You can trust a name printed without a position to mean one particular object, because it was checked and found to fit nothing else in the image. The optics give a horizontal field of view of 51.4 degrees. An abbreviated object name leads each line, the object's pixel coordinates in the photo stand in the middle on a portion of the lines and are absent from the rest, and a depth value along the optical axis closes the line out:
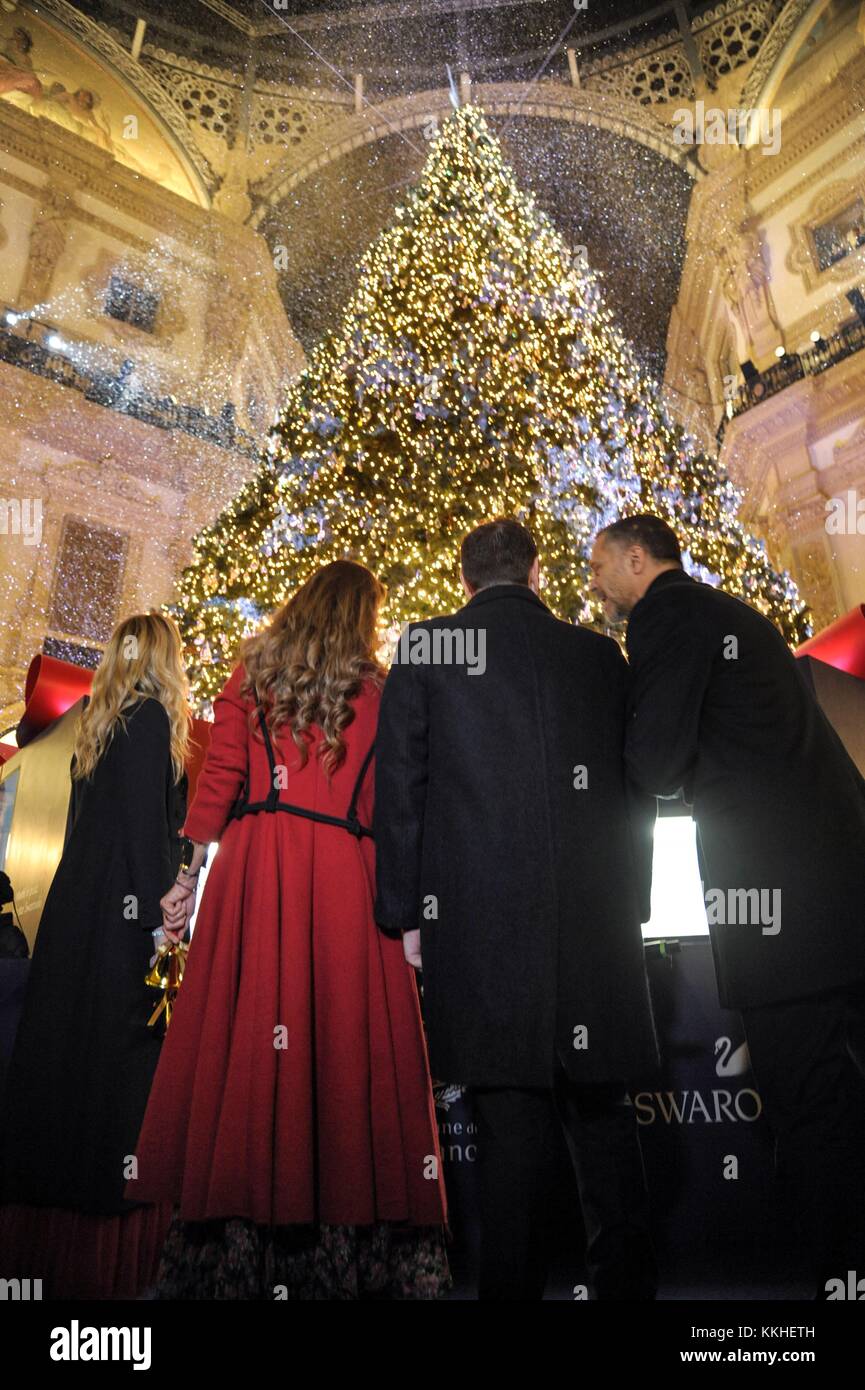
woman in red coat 1.80
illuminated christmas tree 6.17
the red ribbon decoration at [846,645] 3.78
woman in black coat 2.37
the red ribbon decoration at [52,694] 4.80
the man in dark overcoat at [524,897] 1.66
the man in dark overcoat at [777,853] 1.69
